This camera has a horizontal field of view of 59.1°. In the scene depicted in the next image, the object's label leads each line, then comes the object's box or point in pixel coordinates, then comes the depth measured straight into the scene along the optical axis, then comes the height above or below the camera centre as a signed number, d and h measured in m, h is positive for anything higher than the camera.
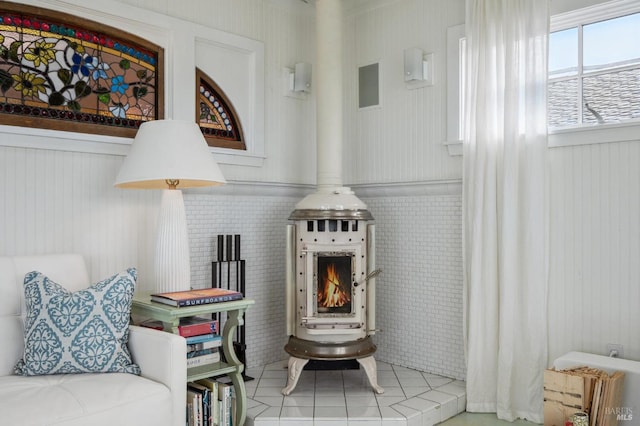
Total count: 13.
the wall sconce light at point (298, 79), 4.21 +1.01
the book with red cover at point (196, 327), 2.91 -0.59
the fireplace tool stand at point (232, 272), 3.69 -0.40
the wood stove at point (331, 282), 3.40 -0.43
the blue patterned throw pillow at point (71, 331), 2.44 -0.52
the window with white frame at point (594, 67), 3.06 +0.82
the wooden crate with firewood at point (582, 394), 2.68 -0.88
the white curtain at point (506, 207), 3.20 +0.03
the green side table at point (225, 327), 2.74 -0.56
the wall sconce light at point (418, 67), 3.83 +1.00
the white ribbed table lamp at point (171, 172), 2.88 +0.21
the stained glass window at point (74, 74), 2.95 +0.79
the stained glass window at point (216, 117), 3.77 +0.66
